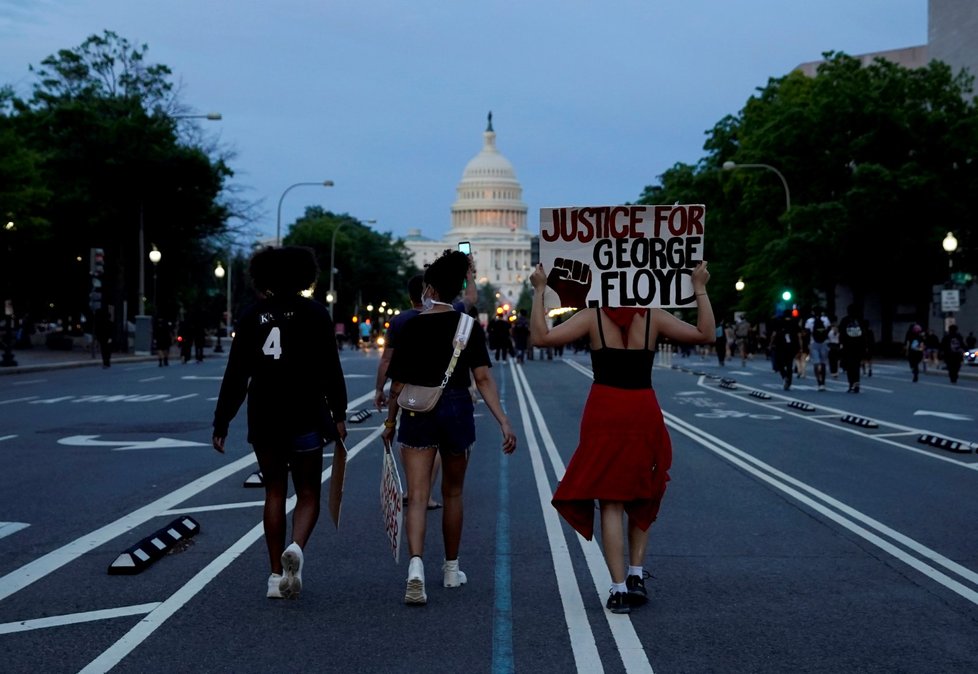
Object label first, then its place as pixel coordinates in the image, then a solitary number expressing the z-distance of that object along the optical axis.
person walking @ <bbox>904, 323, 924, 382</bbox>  35.28
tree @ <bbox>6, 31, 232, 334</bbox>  57.91
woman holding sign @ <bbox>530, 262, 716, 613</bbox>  6.75
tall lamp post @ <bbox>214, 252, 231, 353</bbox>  60.44
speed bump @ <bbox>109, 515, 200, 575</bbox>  7.70
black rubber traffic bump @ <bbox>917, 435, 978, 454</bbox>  15.17
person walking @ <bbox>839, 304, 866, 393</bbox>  27.72
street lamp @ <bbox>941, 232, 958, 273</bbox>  43.78
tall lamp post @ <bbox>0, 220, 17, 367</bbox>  38.78
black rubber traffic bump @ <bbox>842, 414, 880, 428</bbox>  18.70
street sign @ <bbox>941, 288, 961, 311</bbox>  42.06
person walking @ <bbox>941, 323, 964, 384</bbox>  35.44
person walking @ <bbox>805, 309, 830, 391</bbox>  29.55
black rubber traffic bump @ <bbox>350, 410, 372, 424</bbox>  19.70
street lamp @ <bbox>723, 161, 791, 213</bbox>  55.47
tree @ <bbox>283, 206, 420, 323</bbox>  132.50
